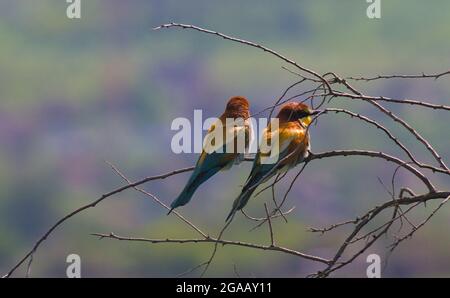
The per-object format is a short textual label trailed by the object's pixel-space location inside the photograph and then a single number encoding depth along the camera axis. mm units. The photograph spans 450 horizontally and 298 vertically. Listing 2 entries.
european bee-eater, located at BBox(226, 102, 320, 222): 4363
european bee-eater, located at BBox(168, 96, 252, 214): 5023
